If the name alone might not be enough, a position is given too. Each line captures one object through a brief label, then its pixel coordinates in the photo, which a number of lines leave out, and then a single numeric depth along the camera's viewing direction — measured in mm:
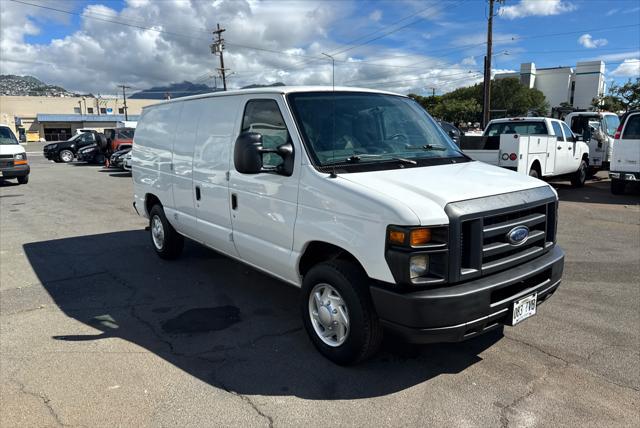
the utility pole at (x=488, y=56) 25266
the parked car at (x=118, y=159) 21438
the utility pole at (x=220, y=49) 45125
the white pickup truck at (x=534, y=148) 10469
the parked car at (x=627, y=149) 11656
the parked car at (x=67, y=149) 28812
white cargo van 3059
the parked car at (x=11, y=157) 15688
